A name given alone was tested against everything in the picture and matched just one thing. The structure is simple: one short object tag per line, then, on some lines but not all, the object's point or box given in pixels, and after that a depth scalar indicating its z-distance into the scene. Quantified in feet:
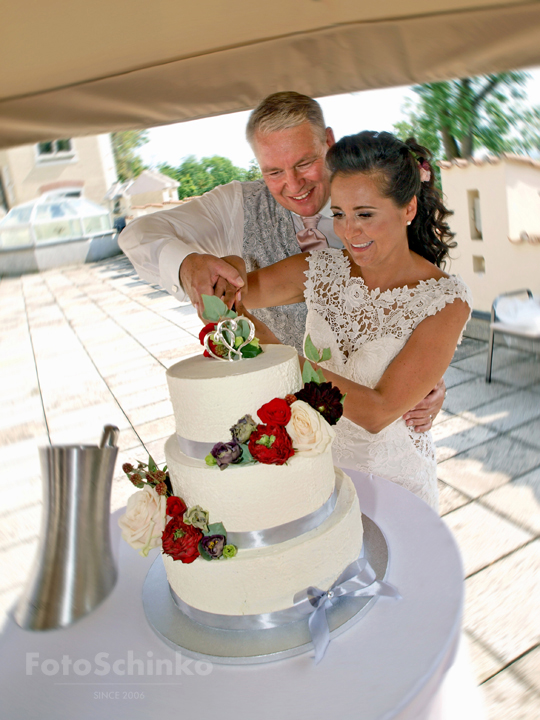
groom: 4.98
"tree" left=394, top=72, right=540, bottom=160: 32.32
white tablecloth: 2.52
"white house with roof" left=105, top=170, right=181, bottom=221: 51.31
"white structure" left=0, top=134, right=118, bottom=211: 71.82
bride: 4.72
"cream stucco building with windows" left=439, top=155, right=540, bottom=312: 21.34
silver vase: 3.18
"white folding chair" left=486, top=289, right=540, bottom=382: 14.46
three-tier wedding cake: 2.84
